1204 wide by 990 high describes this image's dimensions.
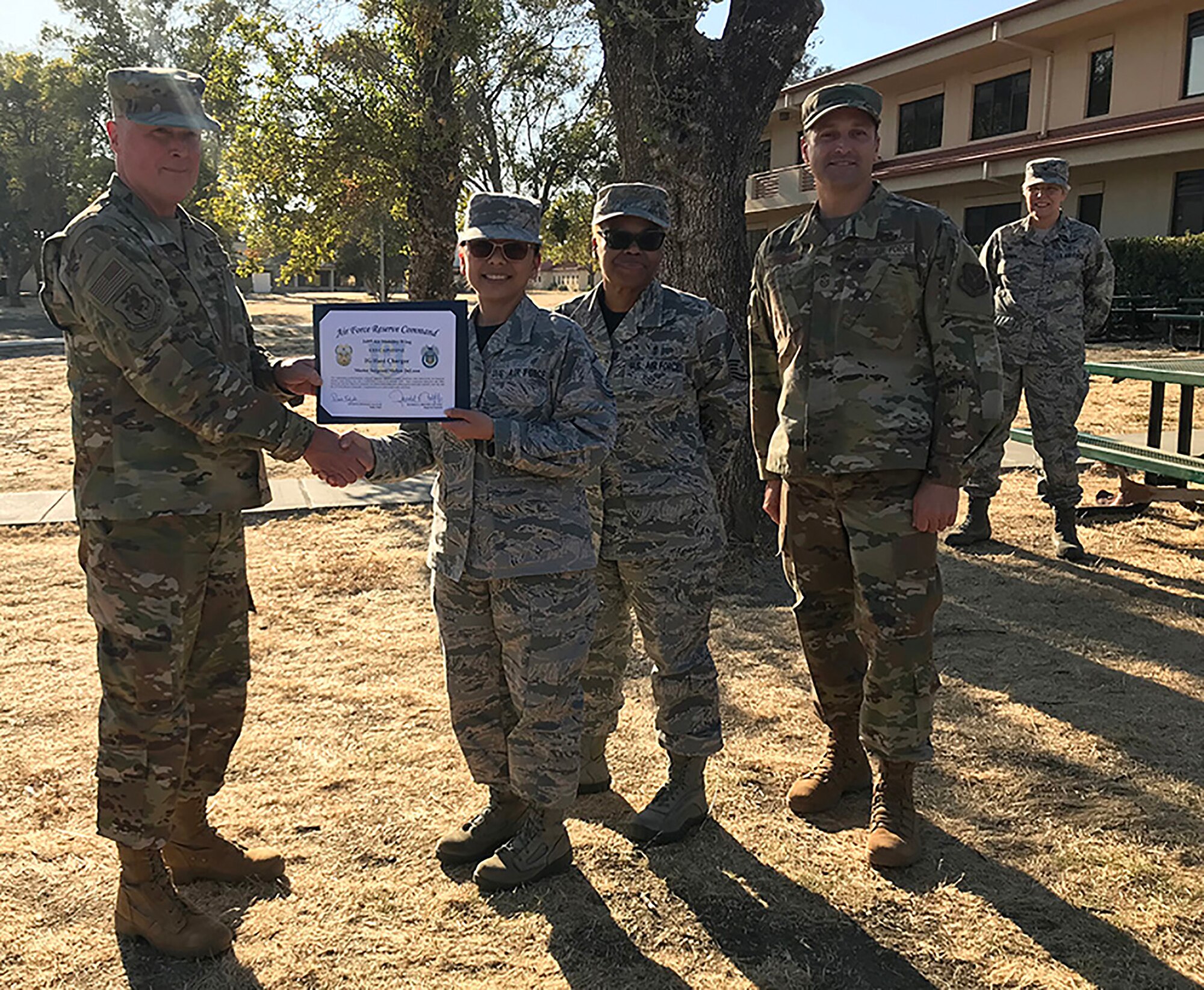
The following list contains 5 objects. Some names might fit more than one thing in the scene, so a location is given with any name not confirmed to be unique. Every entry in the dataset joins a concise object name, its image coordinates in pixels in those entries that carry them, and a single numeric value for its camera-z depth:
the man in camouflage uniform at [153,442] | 2.47
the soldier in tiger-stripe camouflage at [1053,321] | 6.19
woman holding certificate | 2.69
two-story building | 19.47
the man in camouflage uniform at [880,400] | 2.93
